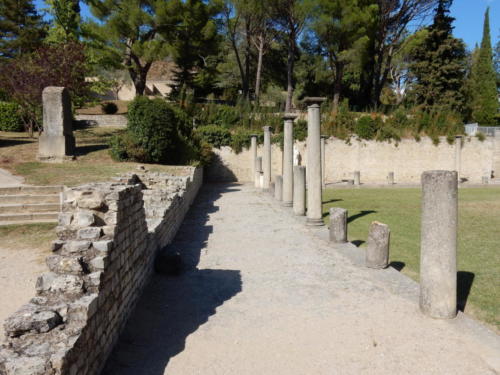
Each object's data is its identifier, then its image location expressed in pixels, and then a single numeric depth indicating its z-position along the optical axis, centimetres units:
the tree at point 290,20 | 2747
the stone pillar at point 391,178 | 2347
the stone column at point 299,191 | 1082
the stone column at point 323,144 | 2184
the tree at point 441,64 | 3200
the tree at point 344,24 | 2686
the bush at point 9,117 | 2584
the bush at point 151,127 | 1739
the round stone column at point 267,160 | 1806
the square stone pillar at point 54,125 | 1566
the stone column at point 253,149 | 2295
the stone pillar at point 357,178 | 2256
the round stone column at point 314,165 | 942
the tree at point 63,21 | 2655
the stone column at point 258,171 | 2027
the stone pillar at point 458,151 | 2544
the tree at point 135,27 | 2758
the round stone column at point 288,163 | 1253
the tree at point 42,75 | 1884
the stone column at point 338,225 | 787
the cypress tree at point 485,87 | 3512
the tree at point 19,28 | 3503
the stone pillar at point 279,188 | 1430
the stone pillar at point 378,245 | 624
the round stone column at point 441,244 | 448
